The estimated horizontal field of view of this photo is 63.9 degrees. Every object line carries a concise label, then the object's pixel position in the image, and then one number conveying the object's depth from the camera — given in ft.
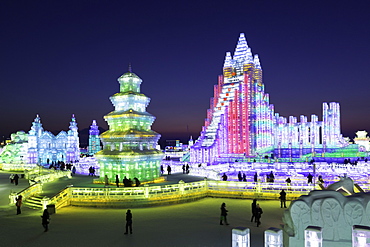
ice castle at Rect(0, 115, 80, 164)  161.68
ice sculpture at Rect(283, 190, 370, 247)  26.91
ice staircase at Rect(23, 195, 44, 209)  56.34
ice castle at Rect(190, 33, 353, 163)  164.96
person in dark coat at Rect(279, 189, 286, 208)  54.44
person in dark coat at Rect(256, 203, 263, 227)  42.64
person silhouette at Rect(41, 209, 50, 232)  40.32
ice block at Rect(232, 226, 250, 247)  22.80
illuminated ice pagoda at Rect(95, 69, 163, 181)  72.43
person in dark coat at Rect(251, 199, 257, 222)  43.55
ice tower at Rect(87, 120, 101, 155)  251.19
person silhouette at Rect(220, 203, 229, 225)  42.65
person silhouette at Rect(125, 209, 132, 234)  38.75
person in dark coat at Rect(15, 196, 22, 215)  50.34
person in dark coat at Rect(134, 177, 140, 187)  67.10
